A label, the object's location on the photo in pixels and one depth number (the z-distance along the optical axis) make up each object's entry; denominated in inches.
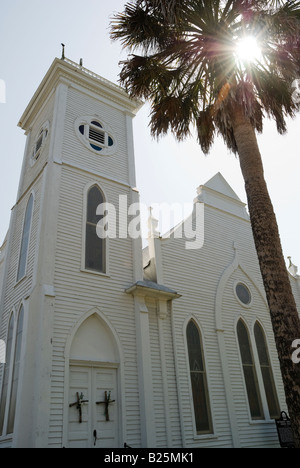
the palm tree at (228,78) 355.6
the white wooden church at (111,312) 398.9
